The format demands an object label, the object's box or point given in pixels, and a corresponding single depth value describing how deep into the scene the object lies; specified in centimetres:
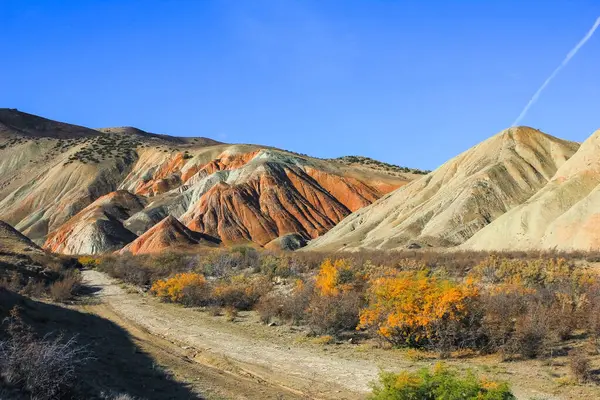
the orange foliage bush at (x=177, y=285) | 2632
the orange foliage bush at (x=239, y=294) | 2422
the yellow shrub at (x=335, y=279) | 2108
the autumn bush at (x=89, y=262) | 5226
